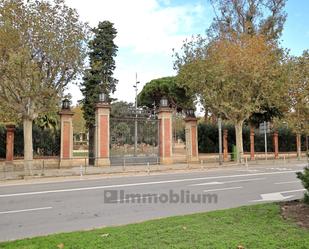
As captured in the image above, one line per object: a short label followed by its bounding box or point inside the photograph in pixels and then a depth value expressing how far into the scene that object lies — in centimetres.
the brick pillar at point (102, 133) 2594
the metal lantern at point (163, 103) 2936
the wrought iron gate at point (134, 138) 2706
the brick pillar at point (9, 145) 2433
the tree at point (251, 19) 3606
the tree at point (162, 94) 4819
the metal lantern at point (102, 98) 2697
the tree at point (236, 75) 2812
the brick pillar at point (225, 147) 3484
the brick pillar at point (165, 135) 2864
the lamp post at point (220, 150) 2927
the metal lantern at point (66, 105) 2620
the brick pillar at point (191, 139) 3117
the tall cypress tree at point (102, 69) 3588
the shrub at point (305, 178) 846
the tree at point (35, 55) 1934
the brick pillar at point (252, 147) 3528
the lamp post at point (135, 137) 2787
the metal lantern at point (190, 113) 3216
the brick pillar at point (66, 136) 2572
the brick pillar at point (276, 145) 3788
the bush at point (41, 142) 2697
